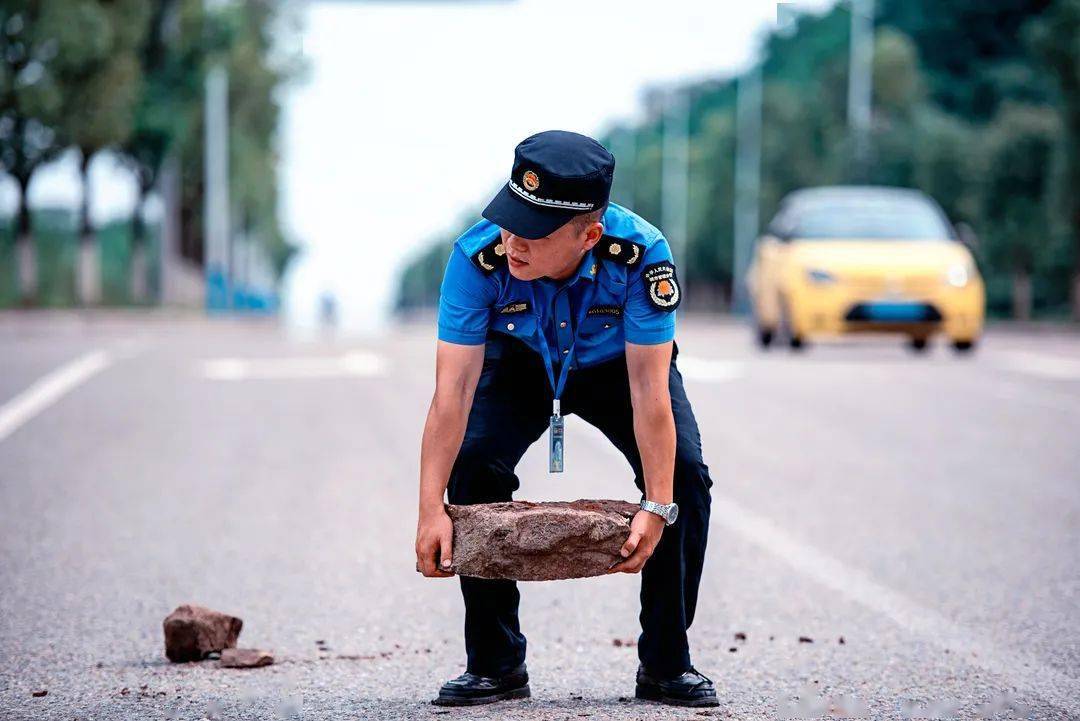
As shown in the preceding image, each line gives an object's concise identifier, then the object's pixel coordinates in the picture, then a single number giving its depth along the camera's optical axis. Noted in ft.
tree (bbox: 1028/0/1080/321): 114.32
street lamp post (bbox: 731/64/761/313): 230.07
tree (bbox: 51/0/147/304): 122.93
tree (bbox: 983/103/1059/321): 139.74
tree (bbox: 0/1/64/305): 120.06
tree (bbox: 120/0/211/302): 144.56
